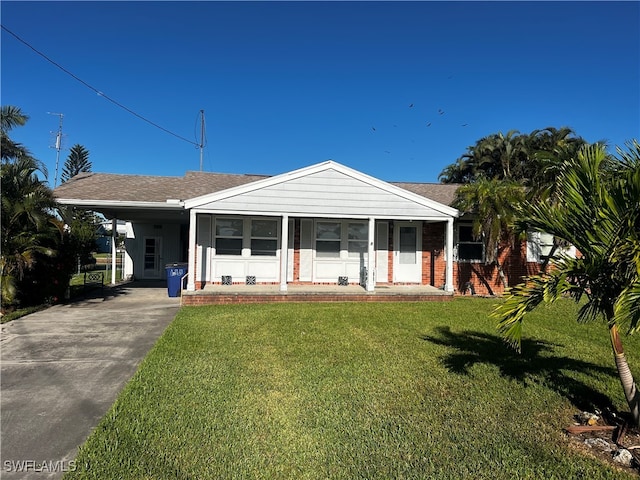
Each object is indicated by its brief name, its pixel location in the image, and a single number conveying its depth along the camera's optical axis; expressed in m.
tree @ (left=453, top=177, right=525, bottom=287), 11.51
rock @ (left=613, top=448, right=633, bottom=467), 3.09
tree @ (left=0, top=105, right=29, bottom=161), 22.36
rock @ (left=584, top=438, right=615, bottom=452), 3.32
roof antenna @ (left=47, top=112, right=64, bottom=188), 39.94
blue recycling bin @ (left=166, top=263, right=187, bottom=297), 12.47
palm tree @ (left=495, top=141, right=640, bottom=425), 3.24
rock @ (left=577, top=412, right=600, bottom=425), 3.74
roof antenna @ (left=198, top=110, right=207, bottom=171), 25.03
